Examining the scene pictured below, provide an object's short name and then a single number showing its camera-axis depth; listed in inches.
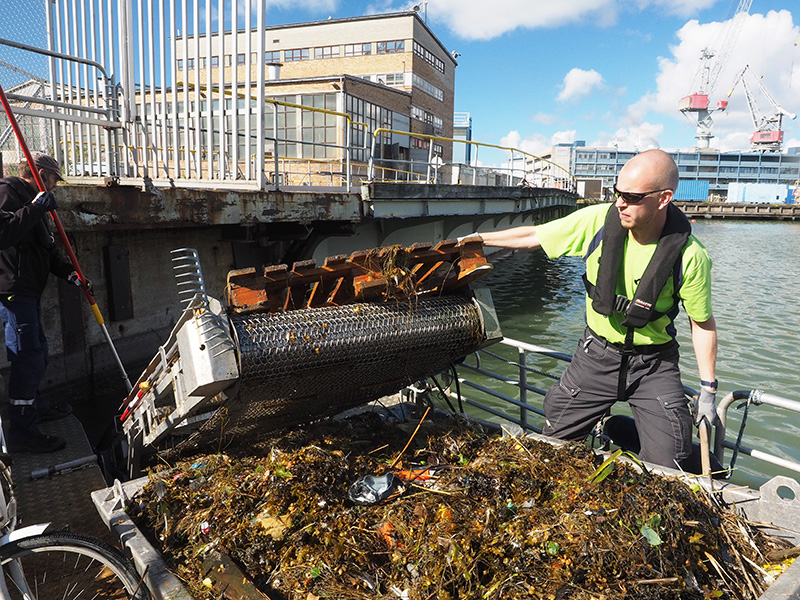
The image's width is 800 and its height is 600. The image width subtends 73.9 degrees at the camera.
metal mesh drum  106.6
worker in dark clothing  157.4
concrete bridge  214.2
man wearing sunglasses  118.4
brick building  1159.6
